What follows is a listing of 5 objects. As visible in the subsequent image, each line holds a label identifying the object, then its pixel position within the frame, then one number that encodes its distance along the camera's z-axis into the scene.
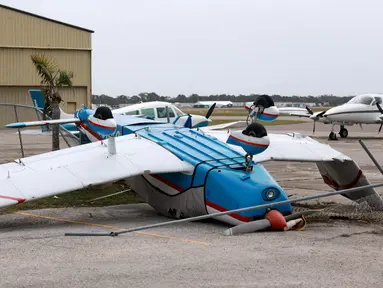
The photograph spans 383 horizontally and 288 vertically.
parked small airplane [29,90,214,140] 27.48
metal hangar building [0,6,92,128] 49.94
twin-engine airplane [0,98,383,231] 10.36
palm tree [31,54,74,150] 20.42
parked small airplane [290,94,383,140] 39.81
